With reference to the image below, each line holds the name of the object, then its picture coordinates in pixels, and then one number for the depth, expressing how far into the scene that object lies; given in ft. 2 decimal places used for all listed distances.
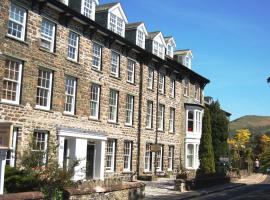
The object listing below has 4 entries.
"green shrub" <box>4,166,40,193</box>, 46.65
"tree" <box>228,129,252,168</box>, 184.26
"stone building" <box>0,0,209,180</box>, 69.92
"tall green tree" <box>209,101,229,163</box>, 144.44
